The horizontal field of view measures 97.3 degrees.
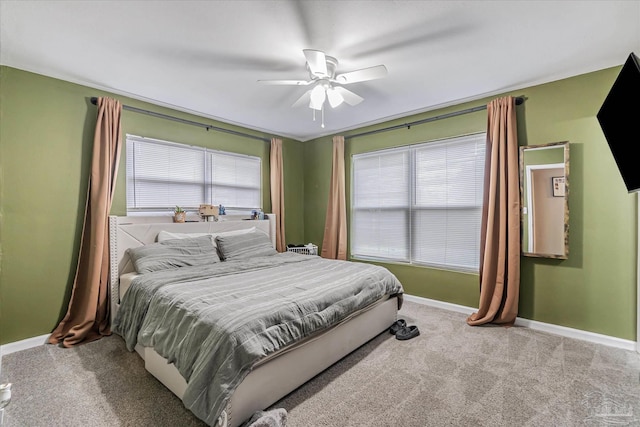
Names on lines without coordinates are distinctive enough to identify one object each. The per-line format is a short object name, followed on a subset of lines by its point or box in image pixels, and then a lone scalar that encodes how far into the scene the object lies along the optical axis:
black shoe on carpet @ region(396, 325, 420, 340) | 2.76
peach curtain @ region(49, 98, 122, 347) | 2.78
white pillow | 3.23
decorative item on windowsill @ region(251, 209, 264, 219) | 4.38
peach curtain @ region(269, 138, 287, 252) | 4.67
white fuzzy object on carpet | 1.55
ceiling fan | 2.17
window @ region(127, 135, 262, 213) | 3.36
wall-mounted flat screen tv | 1.55
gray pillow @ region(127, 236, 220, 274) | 2.78
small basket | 4.61
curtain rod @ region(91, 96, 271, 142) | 3.21
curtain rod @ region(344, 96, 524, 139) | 3.34
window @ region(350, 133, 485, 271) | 3.51
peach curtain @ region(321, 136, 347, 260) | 4.58
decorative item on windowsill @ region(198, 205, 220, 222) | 3.73
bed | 1.60
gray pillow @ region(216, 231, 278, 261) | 3.40
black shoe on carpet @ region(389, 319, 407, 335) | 2.89
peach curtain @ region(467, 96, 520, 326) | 3.04
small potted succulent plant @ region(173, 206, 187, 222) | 3.51
